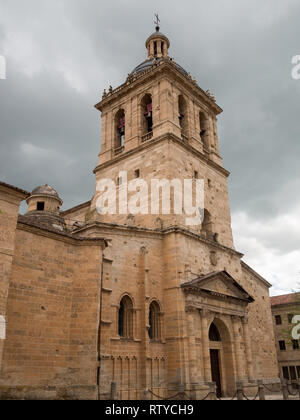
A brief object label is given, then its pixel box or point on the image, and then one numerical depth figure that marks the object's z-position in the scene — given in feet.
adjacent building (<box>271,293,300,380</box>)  116.26
